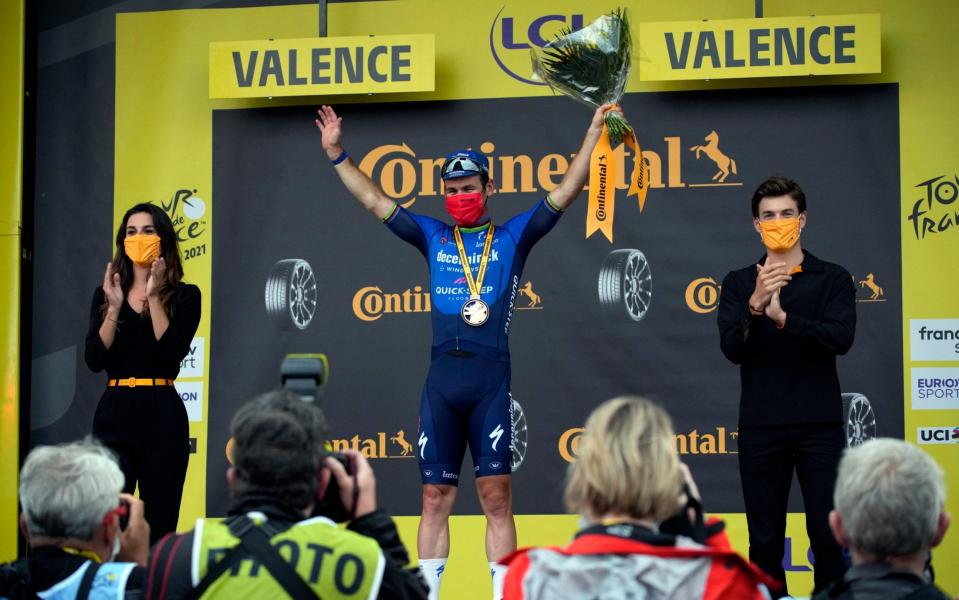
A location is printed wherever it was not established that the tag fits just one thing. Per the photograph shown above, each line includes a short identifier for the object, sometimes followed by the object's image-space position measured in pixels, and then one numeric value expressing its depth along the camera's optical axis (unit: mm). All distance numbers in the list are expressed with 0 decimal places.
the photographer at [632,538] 4352
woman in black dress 8859
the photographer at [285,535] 4551
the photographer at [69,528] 5082
